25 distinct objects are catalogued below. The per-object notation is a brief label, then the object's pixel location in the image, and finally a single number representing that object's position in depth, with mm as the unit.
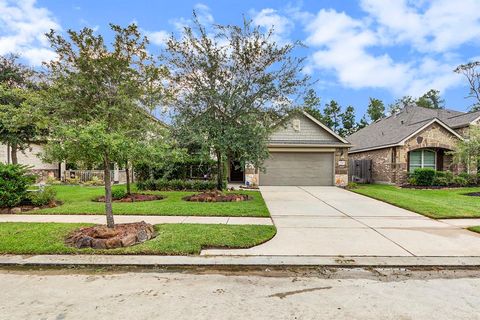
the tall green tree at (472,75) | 28875
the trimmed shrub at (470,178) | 17141
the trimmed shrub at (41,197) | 8711
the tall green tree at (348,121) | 41938
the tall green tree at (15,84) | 13766
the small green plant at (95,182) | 16703
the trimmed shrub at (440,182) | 16641
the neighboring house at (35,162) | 17766
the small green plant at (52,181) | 17156
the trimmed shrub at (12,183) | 8062
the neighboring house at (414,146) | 17875
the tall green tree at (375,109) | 43375
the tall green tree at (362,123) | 42788
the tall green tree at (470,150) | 14831
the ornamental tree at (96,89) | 4980
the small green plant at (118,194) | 10617
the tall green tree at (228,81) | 10406
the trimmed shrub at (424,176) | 16578
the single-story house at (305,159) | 17984
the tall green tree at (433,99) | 46459
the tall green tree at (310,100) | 11594
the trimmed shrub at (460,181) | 16734
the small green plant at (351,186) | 16484
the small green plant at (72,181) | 17266
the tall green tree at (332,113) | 41844
